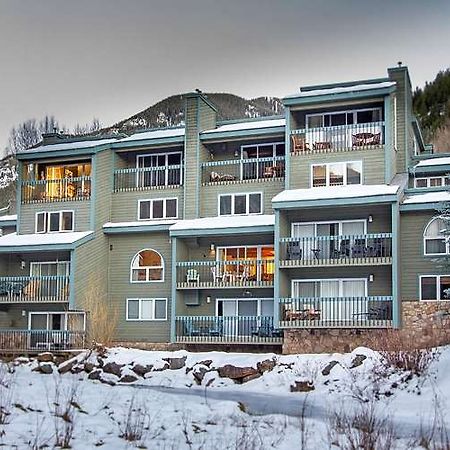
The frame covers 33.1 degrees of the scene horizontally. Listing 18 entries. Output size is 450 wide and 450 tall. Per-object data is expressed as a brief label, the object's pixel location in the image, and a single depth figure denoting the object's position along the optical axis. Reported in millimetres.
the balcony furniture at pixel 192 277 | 32219
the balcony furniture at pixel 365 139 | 31281
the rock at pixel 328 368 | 22325
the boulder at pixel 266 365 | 24078
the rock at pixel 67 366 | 26403
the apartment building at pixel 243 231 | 29094
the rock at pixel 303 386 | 21547
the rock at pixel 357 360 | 22203
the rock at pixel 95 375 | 25312
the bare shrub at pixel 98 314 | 32125
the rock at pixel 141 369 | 25625
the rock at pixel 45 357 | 28359
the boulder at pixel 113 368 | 25706
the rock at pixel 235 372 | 24072
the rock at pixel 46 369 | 25828
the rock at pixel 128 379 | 24997
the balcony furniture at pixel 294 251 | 30156
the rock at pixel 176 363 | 25859
